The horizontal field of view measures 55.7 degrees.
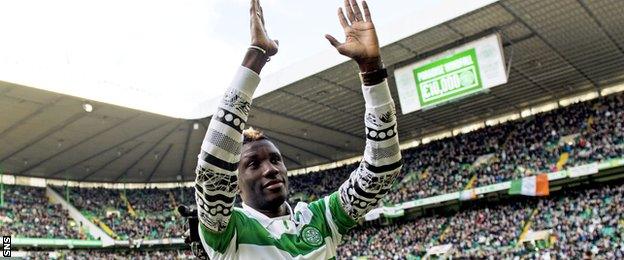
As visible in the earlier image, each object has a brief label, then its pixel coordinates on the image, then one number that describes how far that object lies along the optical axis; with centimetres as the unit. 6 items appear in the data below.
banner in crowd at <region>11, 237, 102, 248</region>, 2969
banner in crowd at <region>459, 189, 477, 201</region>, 2798
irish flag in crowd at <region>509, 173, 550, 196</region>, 2483
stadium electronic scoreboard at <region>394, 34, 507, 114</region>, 1850
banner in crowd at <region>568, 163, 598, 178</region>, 2456
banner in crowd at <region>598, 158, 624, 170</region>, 2373
